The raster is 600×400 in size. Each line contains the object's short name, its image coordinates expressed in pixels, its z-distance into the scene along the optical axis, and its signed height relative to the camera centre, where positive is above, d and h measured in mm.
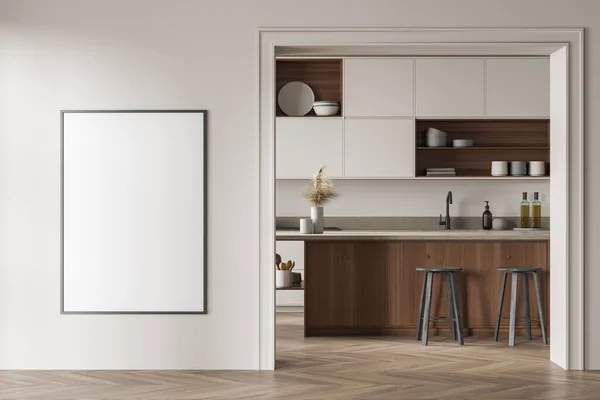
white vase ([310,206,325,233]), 6604 -126
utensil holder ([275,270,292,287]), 6652 -655
